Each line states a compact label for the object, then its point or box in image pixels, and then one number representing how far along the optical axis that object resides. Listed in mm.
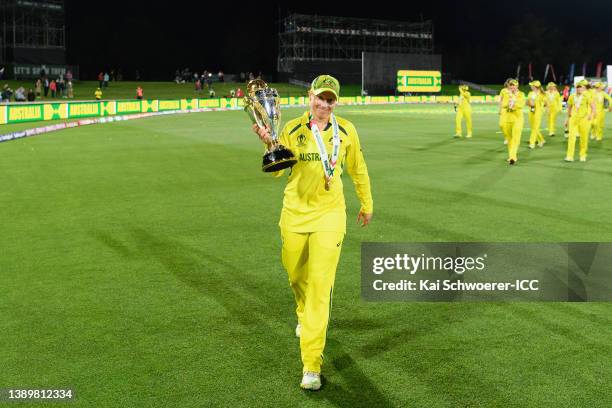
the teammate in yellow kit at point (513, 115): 17094
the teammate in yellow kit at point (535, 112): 20750
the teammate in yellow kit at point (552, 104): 26062
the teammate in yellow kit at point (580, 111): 16703
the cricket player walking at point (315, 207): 4758
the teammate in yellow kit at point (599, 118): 22781
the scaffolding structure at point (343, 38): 77750
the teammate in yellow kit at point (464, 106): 25639
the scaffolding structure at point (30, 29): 63031
